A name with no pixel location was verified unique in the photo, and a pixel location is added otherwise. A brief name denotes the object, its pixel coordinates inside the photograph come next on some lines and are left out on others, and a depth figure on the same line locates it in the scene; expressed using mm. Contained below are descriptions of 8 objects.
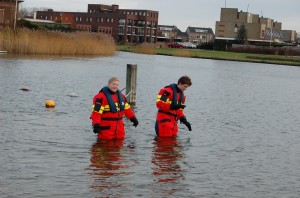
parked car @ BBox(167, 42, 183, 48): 139250
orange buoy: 21156
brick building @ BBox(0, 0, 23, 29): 89688
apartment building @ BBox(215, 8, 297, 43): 172625
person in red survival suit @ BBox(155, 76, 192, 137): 14703
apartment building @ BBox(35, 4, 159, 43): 179250
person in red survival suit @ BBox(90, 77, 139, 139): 13617
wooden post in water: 21922
